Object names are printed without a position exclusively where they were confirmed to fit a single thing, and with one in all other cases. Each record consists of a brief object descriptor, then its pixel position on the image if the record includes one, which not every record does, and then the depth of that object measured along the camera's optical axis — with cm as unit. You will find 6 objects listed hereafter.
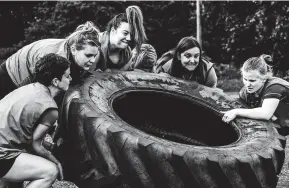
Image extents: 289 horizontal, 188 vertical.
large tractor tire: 268
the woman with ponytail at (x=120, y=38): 382
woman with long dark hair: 404
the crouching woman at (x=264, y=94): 351
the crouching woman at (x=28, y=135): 268
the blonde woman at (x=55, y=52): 326
